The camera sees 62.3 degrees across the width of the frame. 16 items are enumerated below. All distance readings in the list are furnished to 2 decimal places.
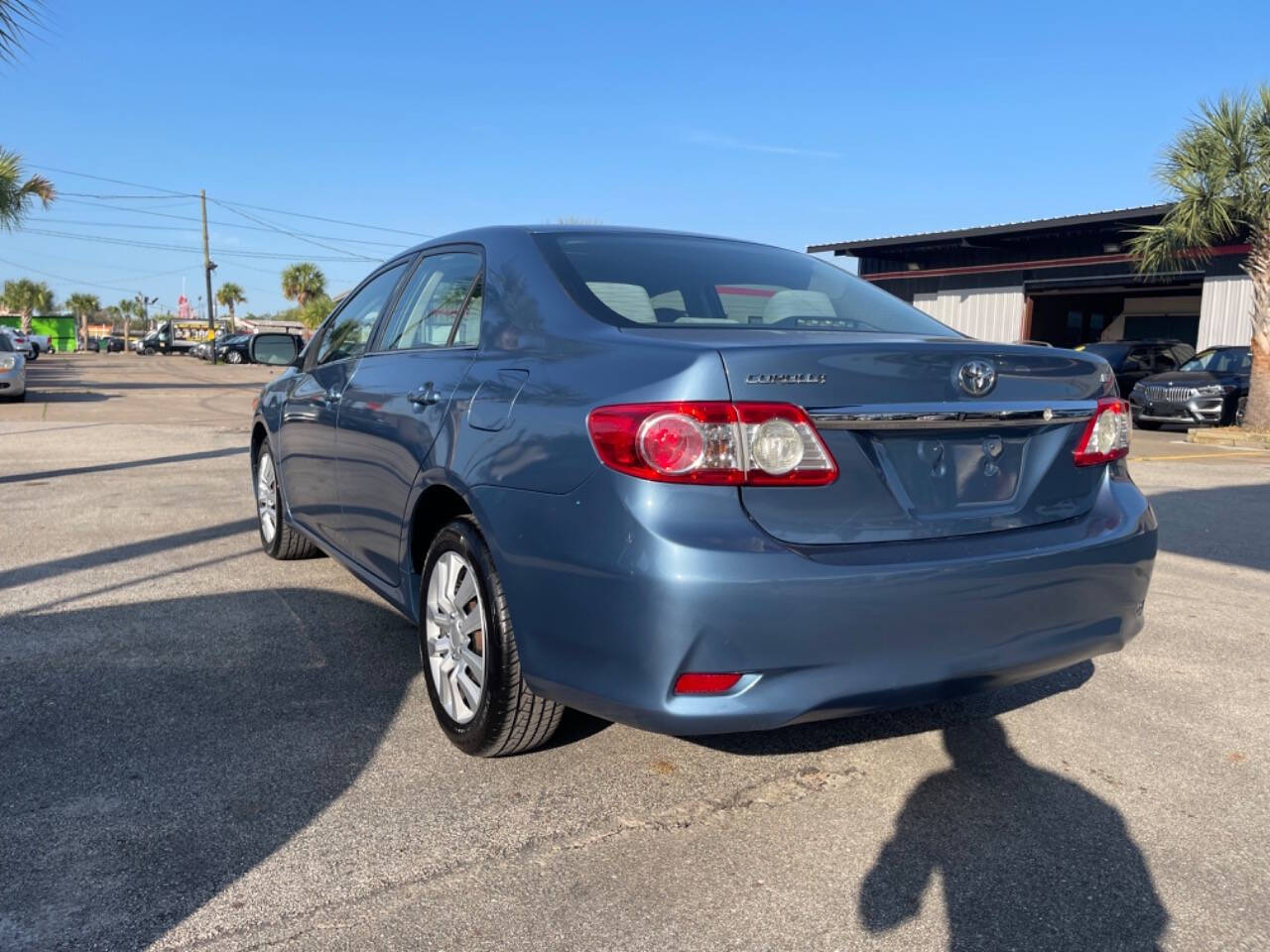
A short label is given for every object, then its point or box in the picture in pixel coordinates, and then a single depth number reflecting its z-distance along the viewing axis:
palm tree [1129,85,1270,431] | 17.00
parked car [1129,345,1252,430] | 17.86
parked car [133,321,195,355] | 62.59
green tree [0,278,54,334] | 91.12
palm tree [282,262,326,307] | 80.75
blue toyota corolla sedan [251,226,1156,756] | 2.39
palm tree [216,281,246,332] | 99.69
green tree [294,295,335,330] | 75.69
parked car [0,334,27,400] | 17.19
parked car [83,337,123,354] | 72.31
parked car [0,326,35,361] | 40.74
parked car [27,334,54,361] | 42.49
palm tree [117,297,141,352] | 118.12
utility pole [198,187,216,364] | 55.56
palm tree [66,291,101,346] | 104.88
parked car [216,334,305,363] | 49.53
